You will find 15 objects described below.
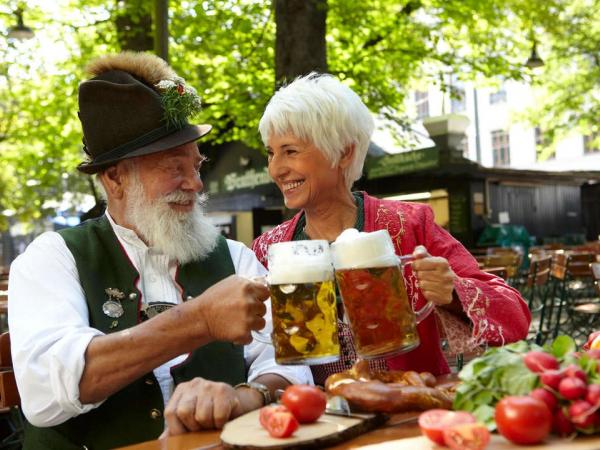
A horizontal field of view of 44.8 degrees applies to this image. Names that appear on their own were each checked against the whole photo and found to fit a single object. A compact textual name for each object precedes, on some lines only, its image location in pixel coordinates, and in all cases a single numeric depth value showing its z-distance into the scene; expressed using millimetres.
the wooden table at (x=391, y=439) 1197
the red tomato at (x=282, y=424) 1321
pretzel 1500
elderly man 1764
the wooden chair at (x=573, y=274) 7304
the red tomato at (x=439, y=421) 1215
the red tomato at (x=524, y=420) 1173
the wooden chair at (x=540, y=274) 6887
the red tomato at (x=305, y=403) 1408
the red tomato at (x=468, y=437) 1161
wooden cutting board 1292
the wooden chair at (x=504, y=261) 9000
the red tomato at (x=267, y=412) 1367
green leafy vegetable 1293
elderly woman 2326
